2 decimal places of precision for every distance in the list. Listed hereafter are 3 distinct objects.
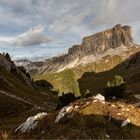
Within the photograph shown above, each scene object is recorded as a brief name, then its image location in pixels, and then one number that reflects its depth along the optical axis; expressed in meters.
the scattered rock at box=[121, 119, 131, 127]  13.55
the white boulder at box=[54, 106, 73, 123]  14.86
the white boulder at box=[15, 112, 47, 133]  15.49
